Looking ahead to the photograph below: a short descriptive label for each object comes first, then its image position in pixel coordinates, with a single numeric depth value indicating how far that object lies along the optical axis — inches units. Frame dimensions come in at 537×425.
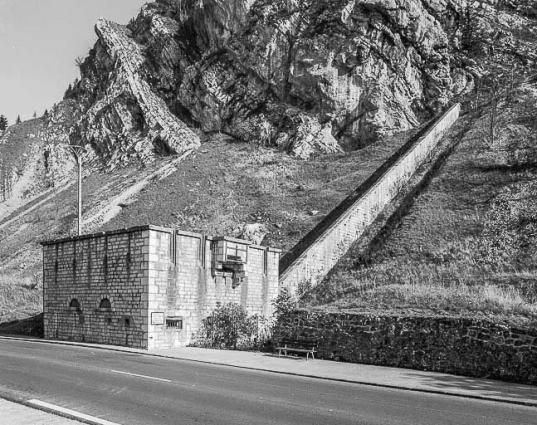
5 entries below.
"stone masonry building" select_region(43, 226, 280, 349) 781.9
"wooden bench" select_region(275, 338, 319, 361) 664.4
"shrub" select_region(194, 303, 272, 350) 818.8
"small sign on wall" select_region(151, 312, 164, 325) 770.2
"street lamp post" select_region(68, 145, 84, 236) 1073.9
